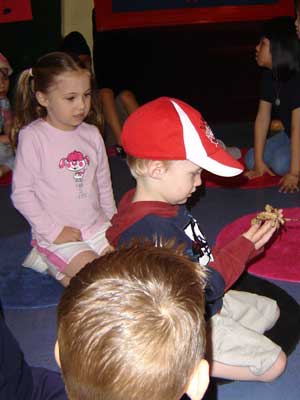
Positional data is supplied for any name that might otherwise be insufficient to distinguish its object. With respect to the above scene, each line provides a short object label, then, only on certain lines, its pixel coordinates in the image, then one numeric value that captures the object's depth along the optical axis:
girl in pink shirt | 1.83
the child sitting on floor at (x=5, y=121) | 3.06
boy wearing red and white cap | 1.27
